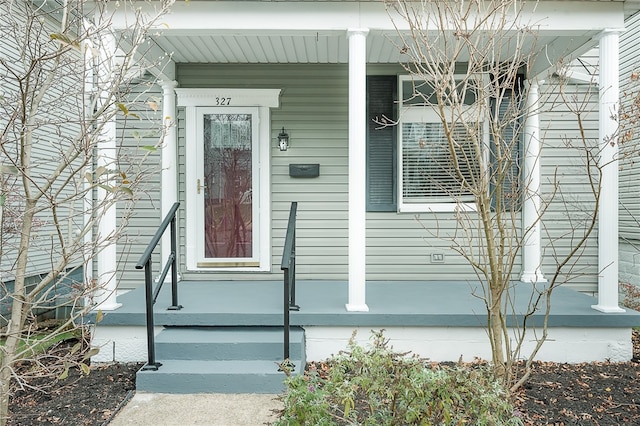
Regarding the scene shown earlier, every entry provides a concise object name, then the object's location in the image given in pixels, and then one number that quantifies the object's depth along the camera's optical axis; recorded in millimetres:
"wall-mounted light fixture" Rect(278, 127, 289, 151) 5520
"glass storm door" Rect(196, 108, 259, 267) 5535
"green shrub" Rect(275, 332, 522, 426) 1974
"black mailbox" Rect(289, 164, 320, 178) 5566
